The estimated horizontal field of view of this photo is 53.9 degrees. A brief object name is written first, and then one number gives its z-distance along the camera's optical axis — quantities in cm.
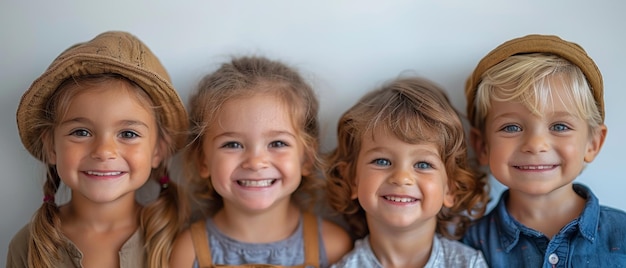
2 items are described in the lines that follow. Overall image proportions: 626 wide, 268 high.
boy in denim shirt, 155
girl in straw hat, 154
